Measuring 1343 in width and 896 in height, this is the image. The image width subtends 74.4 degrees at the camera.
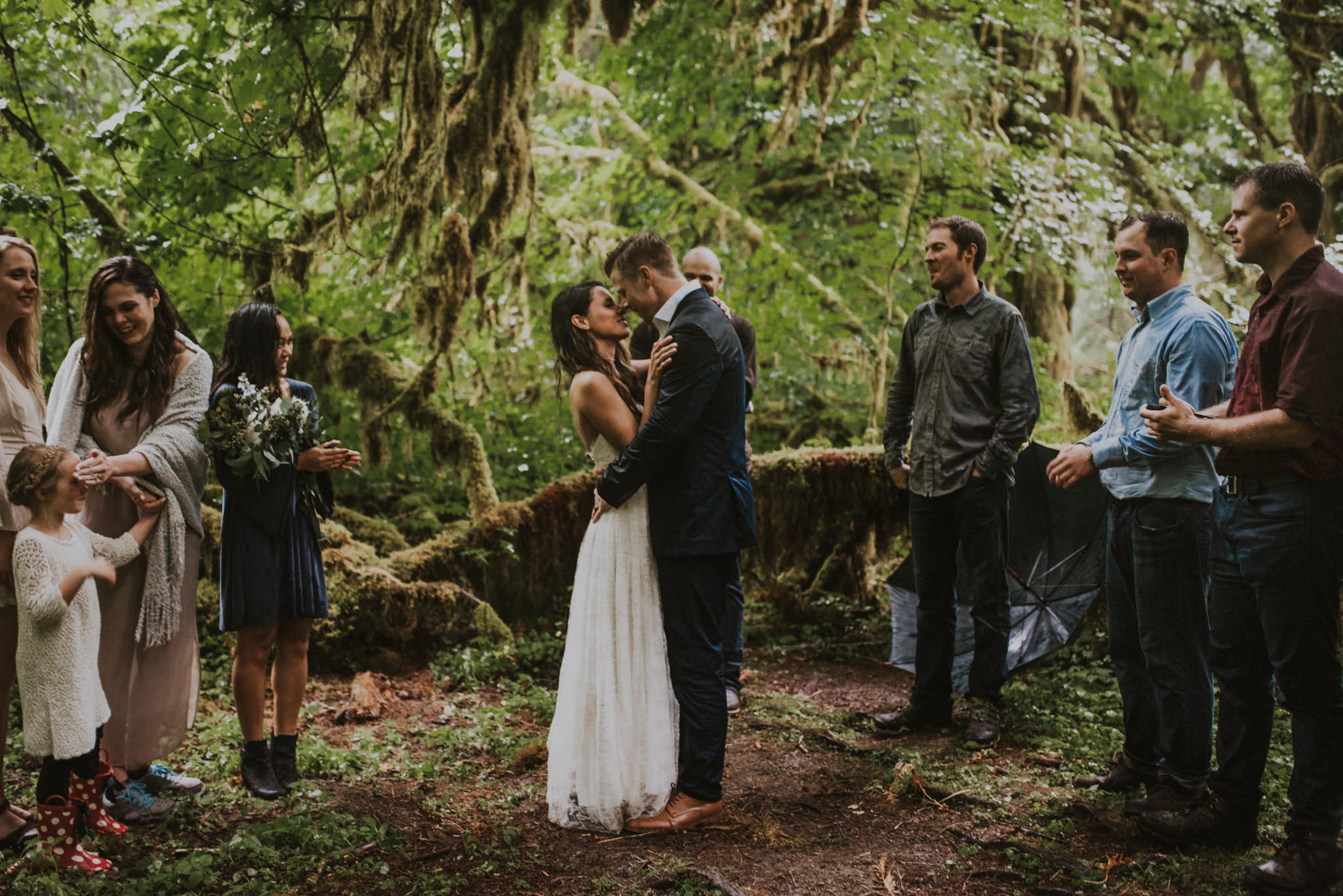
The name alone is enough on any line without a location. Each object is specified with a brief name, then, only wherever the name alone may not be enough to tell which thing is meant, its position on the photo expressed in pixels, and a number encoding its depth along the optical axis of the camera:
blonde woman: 3.23
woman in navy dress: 3.70
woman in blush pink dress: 3.55
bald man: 4.89
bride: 3.38
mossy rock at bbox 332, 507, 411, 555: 6.57
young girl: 2.98
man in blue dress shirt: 3.27
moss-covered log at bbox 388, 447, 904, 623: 6.20
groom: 3.38
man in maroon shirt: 2.66
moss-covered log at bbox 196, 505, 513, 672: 5.65
